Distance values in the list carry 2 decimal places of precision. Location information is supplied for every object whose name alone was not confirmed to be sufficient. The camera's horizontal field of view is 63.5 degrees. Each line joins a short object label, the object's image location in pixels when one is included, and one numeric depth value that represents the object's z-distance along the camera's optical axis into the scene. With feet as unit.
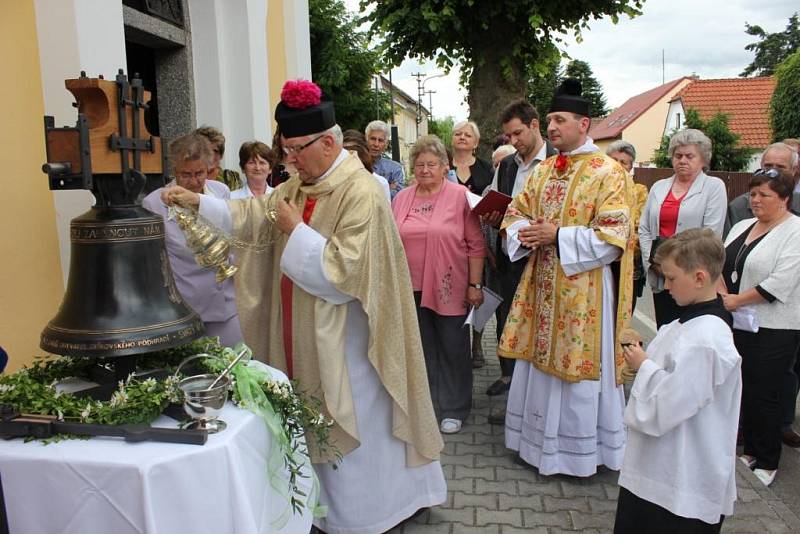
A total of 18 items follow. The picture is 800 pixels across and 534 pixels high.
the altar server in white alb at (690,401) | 7.76
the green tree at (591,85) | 185.26
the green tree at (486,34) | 39.45
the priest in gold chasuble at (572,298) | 11.89
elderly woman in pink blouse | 14.65
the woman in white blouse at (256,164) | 16.12
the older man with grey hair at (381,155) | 20.56
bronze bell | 6.08
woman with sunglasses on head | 13.01
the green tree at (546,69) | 43.97
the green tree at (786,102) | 60.23
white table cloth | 5.35
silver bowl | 5.86
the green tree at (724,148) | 69.46
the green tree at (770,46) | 234.38
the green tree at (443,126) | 223.67
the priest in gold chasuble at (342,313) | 8.93
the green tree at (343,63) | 71.92
